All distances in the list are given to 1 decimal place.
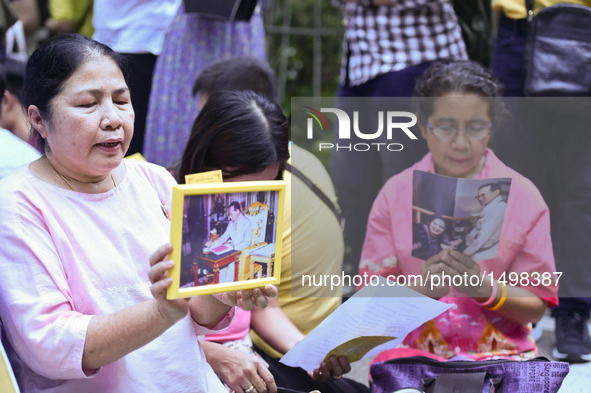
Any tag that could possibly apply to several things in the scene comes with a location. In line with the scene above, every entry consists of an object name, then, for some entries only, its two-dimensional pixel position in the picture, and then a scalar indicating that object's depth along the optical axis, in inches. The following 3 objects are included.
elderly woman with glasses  174.2
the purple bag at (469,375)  152.2
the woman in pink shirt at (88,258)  117.8
